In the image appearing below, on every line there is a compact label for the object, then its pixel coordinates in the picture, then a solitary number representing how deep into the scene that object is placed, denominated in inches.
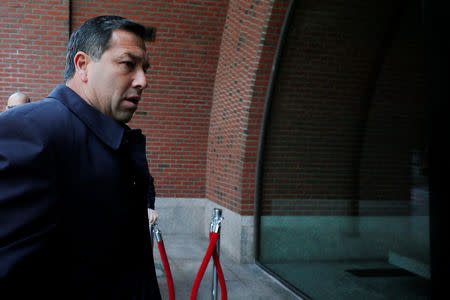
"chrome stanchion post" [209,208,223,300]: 159.6
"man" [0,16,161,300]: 41.1
